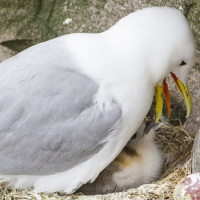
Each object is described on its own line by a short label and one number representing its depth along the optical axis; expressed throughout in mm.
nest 4937
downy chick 5309
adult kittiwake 4785
